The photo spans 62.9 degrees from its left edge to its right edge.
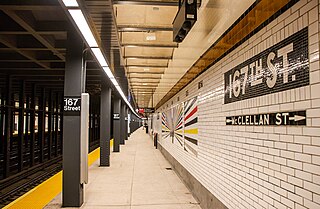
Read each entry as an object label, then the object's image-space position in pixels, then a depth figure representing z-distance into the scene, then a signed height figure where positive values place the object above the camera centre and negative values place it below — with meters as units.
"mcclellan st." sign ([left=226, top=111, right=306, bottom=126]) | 1.97 -0.03
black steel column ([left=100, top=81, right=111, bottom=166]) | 8.75 -0.41
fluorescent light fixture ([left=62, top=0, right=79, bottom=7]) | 2.53 +1.10
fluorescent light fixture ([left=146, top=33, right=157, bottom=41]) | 5.14 +1.55
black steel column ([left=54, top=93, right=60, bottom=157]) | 12.48 -0.65
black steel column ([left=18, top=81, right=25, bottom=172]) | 8.59 -0.58
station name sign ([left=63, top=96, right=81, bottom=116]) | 4.71 +0.16
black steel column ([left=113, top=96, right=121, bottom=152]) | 11.83 -0.46
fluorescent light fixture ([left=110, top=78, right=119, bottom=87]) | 7.23 +0.98
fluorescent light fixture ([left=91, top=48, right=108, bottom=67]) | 4.34 +1.05
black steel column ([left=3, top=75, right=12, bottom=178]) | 7.53 -0.58
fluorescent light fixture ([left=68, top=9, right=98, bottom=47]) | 2.83 +1.10
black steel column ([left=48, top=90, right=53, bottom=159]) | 11.57 -0.33
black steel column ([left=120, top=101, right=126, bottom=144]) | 16.60 -0.46
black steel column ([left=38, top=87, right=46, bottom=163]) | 10.48 -0.41
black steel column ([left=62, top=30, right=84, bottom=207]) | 4.63 -0.34
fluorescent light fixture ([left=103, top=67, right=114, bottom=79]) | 5.69 +1.01
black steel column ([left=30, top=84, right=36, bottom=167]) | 9.68 -0.61
